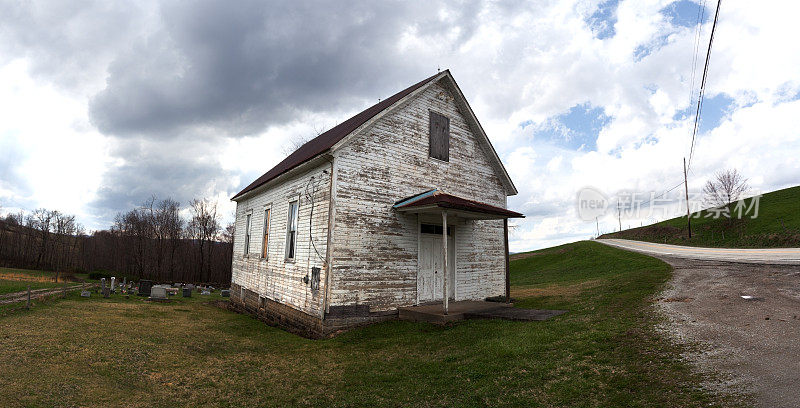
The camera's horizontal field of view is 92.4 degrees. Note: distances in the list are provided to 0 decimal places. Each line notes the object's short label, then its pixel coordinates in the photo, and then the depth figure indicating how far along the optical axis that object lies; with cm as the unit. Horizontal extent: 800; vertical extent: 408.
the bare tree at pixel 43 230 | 5362
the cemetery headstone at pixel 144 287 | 2434
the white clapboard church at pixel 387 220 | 1091
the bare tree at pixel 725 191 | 4569
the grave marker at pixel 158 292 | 2114
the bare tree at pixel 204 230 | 4681
